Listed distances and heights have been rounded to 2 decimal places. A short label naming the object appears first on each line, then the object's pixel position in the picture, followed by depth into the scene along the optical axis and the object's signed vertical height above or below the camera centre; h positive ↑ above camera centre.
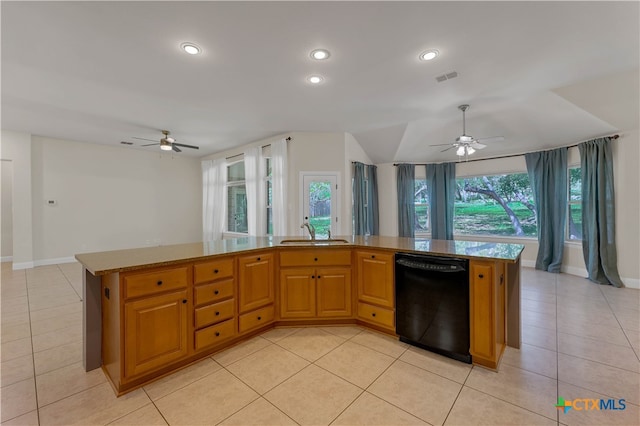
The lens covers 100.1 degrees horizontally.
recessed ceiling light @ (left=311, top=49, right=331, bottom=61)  2.58 +1.56
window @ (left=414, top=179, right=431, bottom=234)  6.63 +0.11
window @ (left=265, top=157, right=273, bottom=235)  5.82 +0.38
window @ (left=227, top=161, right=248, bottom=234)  6.70 +0.40
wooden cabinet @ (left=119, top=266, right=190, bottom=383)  1.80 -0.74
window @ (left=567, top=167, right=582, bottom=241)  4.93 +0.04
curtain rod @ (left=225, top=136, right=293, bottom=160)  5.22 +1.45
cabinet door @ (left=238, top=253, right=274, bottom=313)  2.48 -0.65
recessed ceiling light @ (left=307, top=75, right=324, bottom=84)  3.08 +1.58
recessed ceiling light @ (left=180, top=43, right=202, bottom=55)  2.47 +1.57
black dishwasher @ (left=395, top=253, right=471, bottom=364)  2.15 -0.78
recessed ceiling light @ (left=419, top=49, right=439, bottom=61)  2.59 +1.55
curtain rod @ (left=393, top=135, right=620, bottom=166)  4.21 +1.14
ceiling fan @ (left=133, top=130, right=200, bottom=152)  4.83 +1.31
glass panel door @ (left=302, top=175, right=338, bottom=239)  5.24 +0.23
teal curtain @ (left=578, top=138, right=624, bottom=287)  4.20 -0.09
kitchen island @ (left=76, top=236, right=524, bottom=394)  1.86 -0.69
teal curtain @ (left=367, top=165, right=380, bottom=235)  6.07 +0.19
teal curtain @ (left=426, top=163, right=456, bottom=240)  6.19 +0.34
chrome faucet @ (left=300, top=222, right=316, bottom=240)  3.12 -0.21
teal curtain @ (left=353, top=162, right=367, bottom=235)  5.51 +0.24
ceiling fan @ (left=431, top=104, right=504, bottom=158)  3.92 +1.00
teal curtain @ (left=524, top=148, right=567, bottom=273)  4.93 +0.16
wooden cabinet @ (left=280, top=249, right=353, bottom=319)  2.75 -0.73
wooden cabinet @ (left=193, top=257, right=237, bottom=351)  2.16 -0.74
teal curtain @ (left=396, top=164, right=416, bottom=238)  6.38 +0.30
